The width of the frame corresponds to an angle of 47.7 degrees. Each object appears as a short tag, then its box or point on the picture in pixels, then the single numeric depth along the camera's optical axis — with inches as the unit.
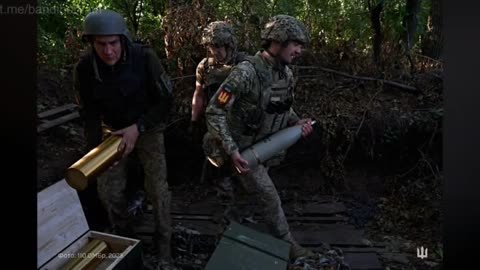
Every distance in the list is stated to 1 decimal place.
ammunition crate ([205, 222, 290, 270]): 126.3
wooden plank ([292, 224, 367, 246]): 164.6
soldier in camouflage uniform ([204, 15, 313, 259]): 135.9
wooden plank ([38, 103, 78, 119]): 139.5
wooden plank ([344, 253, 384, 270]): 149.6
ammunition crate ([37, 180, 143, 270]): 121.9
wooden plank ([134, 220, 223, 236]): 167.2
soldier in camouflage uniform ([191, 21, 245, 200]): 166.2
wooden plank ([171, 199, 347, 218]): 188.4
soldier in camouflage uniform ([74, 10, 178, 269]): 128.3
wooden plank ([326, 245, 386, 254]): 158.5
